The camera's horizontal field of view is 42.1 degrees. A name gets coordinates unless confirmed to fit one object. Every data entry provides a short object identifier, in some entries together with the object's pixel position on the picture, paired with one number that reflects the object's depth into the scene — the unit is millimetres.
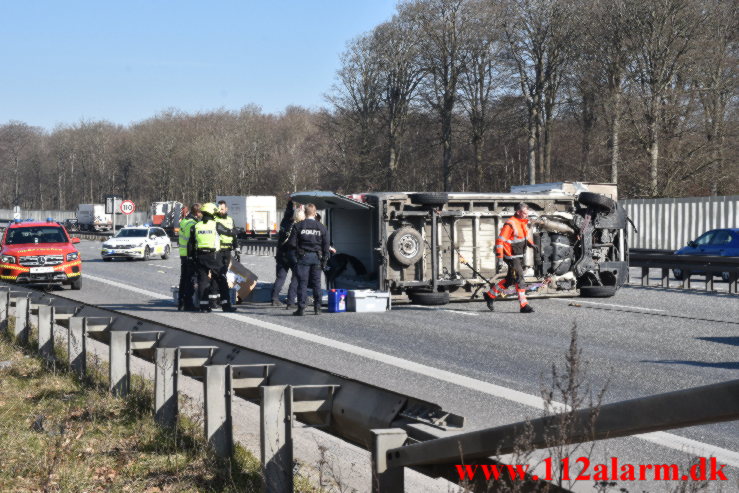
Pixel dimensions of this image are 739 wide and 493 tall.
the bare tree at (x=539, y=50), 51562
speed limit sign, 57406
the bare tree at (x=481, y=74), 54656
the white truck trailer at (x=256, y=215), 61062
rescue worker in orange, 16906
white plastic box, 17500
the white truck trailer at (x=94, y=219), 86062
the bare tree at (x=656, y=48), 42500
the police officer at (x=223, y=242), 16578
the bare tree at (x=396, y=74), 58750
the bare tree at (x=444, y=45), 56344
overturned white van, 18281
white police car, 39438
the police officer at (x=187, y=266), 17078
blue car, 28438
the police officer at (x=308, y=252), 16531
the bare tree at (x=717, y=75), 43250
